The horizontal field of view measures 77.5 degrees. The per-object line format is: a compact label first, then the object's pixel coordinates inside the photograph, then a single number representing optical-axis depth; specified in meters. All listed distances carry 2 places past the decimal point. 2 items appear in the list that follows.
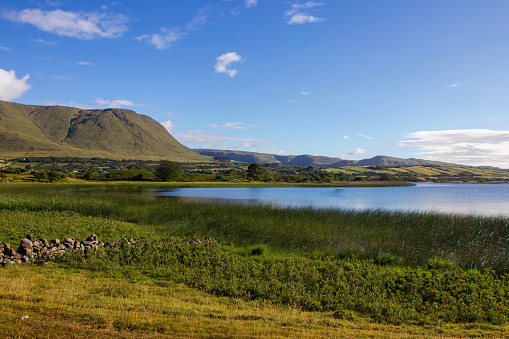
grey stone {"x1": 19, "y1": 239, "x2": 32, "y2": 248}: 10.51
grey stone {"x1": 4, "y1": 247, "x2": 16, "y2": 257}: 10.17
